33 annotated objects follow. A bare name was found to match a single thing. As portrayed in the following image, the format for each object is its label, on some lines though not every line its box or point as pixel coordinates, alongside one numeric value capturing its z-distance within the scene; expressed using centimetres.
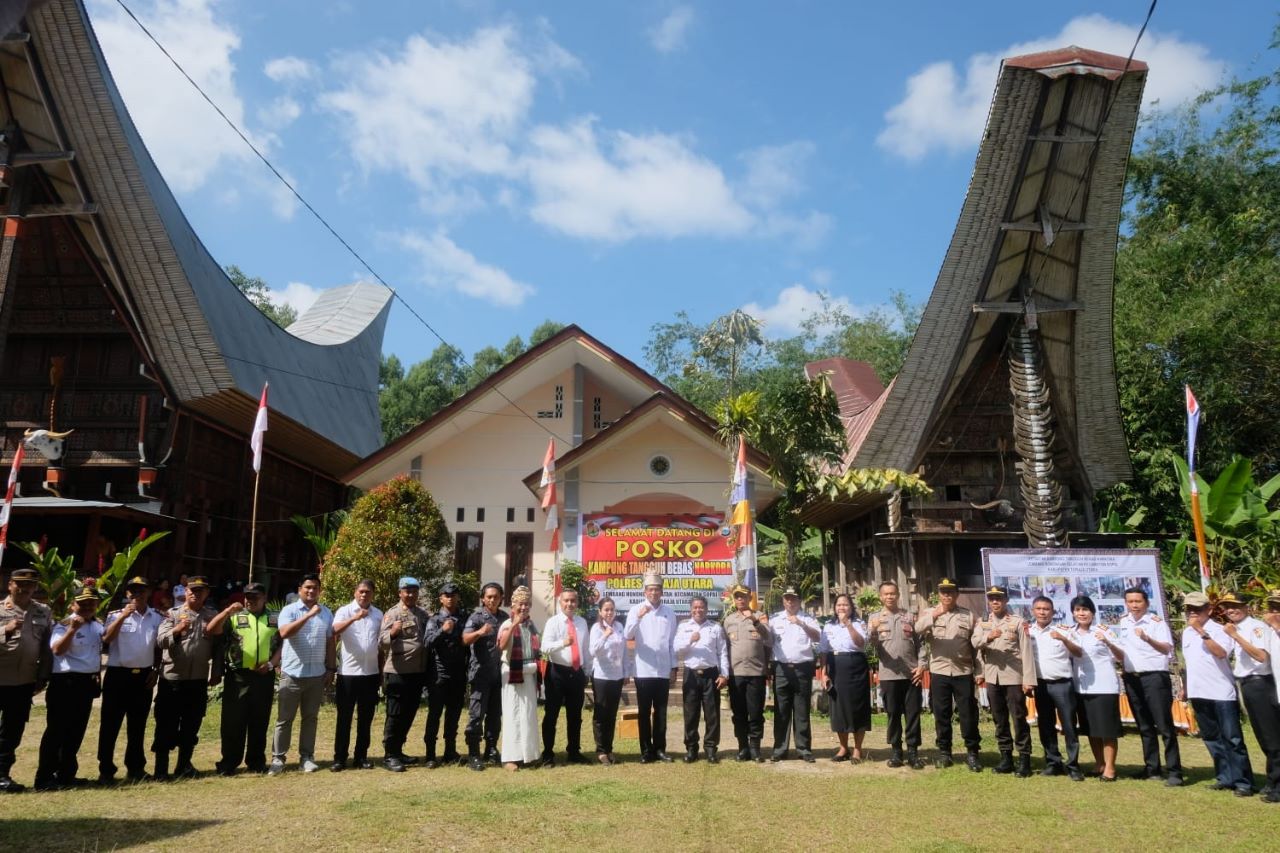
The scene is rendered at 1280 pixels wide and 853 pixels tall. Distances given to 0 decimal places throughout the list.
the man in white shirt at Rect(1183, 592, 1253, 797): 643
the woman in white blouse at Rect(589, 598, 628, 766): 763
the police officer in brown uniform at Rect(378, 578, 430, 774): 718
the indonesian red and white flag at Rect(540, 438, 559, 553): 1225
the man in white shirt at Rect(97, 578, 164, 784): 664
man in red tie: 764
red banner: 1333
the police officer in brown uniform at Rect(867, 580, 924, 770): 751
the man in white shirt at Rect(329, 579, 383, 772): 712
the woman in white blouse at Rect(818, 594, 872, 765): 751
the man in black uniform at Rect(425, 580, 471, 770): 738
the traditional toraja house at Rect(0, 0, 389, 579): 1408
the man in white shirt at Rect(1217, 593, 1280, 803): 626
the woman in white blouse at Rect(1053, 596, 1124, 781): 695
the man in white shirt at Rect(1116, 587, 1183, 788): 696
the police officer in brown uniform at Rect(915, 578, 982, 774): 729
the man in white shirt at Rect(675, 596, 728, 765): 766
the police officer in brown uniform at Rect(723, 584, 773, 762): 766
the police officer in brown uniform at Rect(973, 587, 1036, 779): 709
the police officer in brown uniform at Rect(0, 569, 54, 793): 621
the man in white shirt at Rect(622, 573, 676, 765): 765
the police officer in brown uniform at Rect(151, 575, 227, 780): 676
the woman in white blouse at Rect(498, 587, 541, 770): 720
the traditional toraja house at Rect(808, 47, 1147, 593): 1281
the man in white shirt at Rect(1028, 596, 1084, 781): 701
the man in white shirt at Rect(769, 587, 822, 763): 766
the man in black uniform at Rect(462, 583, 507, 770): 730
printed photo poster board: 980
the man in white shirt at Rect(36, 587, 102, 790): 633
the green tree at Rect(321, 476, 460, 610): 1133
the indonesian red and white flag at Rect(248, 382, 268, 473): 1280
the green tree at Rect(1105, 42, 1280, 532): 1698
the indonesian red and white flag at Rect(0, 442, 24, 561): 1107
